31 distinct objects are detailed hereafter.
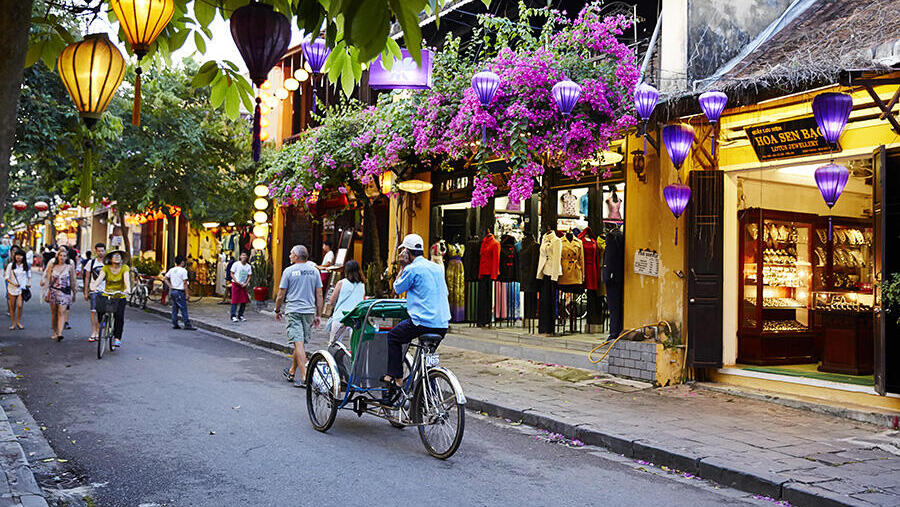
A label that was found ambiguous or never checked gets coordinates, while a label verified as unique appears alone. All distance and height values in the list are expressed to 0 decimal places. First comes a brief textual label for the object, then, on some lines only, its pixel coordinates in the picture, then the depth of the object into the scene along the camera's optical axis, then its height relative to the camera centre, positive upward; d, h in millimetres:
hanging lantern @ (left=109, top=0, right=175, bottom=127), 4316 +1538
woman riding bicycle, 12445 -224
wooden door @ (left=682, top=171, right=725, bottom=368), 10781 +307
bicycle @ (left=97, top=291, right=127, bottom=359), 12211 -908
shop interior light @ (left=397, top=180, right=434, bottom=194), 16234 +2046
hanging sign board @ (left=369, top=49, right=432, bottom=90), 13109 +3662
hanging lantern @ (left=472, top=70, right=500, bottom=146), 10922 +2936
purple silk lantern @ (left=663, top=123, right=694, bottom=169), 10180 +2007
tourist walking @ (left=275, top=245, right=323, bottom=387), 10070 -360
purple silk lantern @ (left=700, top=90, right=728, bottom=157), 9102 +2259
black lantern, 3605 +1211
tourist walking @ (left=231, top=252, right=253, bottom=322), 18797 -178
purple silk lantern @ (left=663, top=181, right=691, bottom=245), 10516 +1241
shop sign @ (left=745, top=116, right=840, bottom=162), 9633 +1984
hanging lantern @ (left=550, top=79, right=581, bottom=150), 10344 +2662
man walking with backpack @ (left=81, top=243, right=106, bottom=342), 13383 -271
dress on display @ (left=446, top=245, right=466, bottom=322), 16109 -153
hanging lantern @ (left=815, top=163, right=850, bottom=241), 9133 +1332
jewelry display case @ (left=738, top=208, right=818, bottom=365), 11469 -81
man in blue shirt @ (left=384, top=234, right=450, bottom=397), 6844 -291
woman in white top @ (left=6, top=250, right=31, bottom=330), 15531 -302
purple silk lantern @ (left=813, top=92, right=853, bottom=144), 8117 +1951
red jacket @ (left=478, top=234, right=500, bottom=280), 14992 +411
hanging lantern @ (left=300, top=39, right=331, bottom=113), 10398 +3257
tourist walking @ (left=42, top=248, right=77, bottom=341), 14297 -337
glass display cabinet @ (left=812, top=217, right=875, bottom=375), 10367 -186
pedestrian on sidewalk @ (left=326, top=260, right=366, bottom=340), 9891 -218
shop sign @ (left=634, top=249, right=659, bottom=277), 11391 +295
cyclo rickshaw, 6465 -1066
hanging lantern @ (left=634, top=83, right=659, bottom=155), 9703 +2445
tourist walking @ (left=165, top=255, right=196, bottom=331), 17547 -388
